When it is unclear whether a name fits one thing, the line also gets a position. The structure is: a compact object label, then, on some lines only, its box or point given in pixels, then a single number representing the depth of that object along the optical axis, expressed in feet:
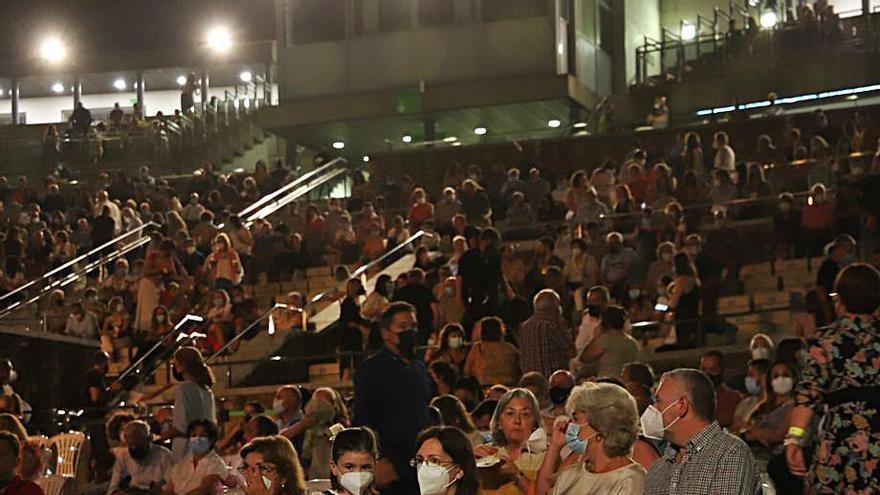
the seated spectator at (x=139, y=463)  44.32
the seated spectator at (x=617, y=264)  65.05
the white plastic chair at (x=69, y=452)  52.85
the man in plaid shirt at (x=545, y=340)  51.06
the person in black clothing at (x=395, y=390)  33.42
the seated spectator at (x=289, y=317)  67.97
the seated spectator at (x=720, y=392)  45.93
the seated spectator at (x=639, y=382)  33.68
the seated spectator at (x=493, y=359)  53.67
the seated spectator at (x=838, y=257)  56.44
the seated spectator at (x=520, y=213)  80.93
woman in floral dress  27.22
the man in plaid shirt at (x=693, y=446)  24.99
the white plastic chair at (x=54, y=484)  43.55
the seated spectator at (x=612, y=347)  49.49
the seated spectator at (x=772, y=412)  40.55
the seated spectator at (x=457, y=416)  36.52
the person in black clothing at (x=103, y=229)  88.43
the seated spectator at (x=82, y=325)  70.38
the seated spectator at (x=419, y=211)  85.40
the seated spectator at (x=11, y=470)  35.60
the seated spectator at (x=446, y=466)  24.80
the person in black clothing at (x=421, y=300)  62.59
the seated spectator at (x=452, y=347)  56.18
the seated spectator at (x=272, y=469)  30.58
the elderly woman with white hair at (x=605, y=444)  26.13
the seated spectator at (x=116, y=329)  70.59
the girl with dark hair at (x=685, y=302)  58.80
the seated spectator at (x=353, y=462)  26.45
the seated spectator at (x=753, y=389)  45.55
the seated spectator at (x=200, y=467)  41.98
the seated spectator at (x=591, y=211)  73.41
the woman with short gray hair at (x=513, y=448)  30.63
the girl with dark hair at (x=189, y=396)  44.19
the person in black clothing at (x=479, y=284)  63.10
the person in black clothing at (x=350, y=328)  63.77
